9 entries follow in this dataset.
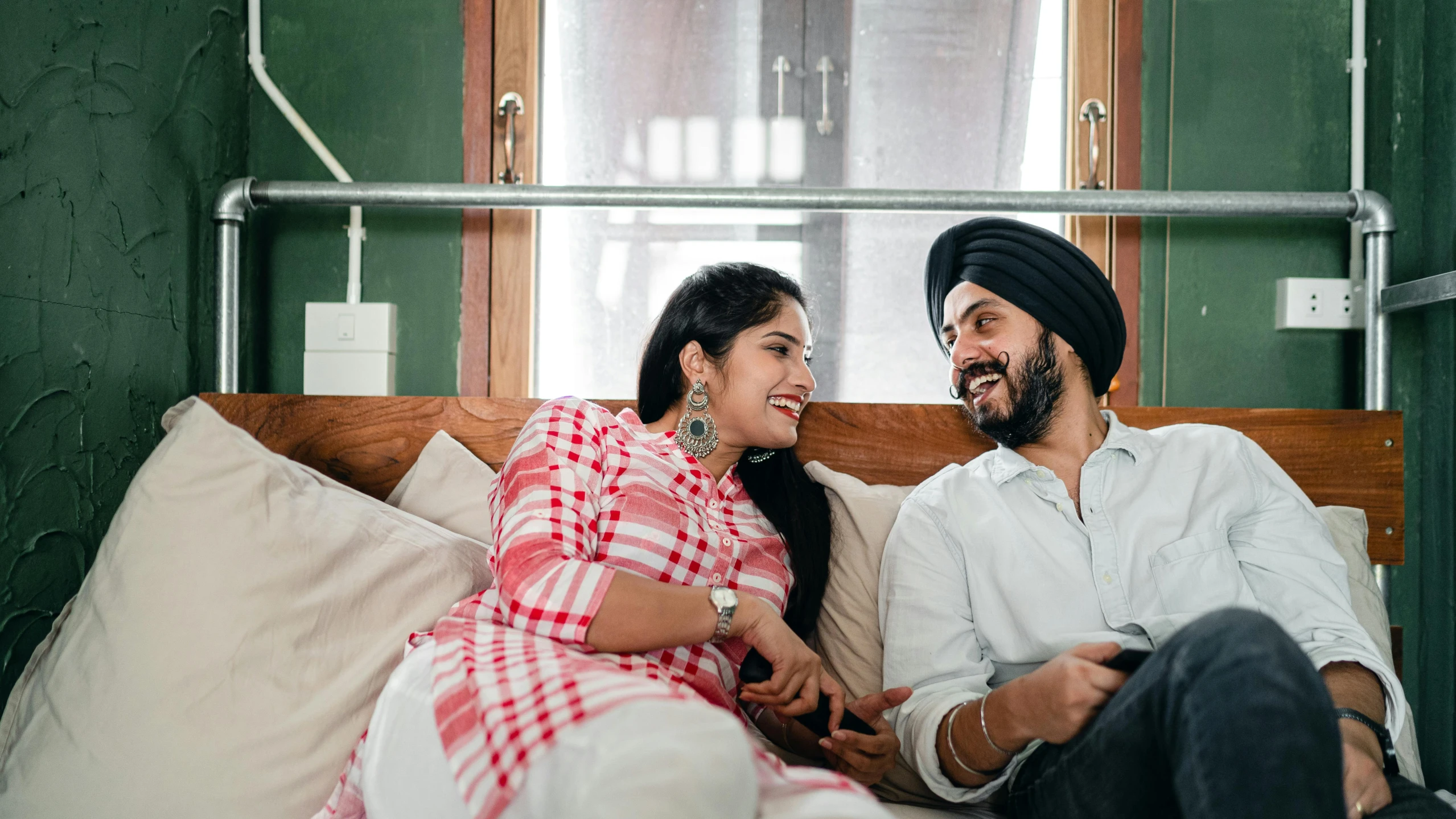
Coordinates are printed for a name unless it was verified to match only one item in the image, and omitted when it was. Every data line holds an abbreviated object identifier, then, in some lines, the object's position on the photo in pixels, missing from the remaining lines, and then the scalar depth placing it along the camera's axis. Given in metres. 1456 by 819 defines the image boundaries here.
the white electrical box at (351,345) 1.81
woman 0.71
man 0.68
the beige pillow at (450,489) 1.36
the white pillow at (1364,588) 1.20
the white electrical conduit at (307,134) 1.77
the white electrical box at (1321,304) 1.82
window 1.95
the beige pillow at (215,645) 0.97
